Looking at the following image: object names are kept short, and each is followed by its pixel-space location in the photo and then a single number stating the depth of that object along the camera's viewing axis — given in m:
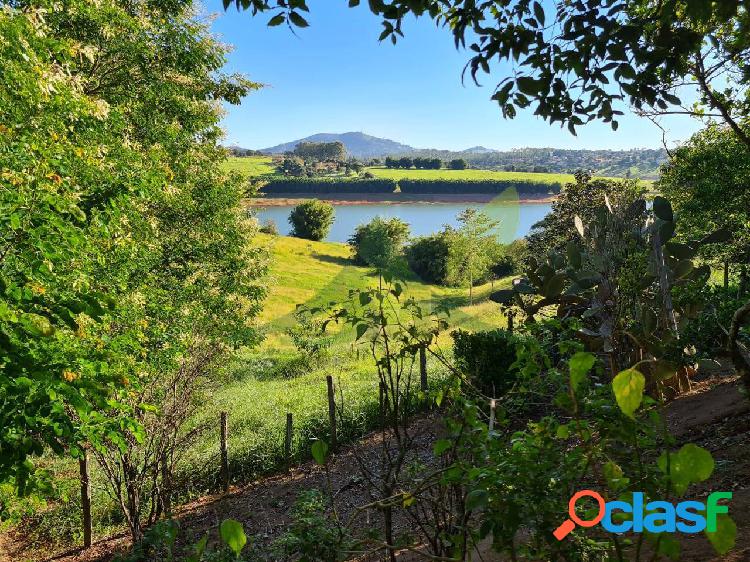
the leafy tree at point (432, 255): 43.19
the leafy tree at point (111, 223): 3.41
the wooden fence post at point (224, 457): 8.98
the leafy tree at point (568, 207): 23.33
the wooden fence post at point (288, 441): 9.53
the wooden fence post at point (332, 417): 8.84
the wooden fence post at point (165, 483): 7.18
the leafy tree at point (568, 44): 2.26
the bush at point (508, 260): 43.47
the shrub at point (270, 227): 54.93
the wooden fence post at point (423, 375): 10.87
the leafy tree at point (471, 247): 41.12
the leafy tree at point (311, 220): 63.28
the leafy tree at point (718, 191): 12.26
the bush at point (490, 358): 9.55
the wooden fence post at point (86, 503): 7.82
